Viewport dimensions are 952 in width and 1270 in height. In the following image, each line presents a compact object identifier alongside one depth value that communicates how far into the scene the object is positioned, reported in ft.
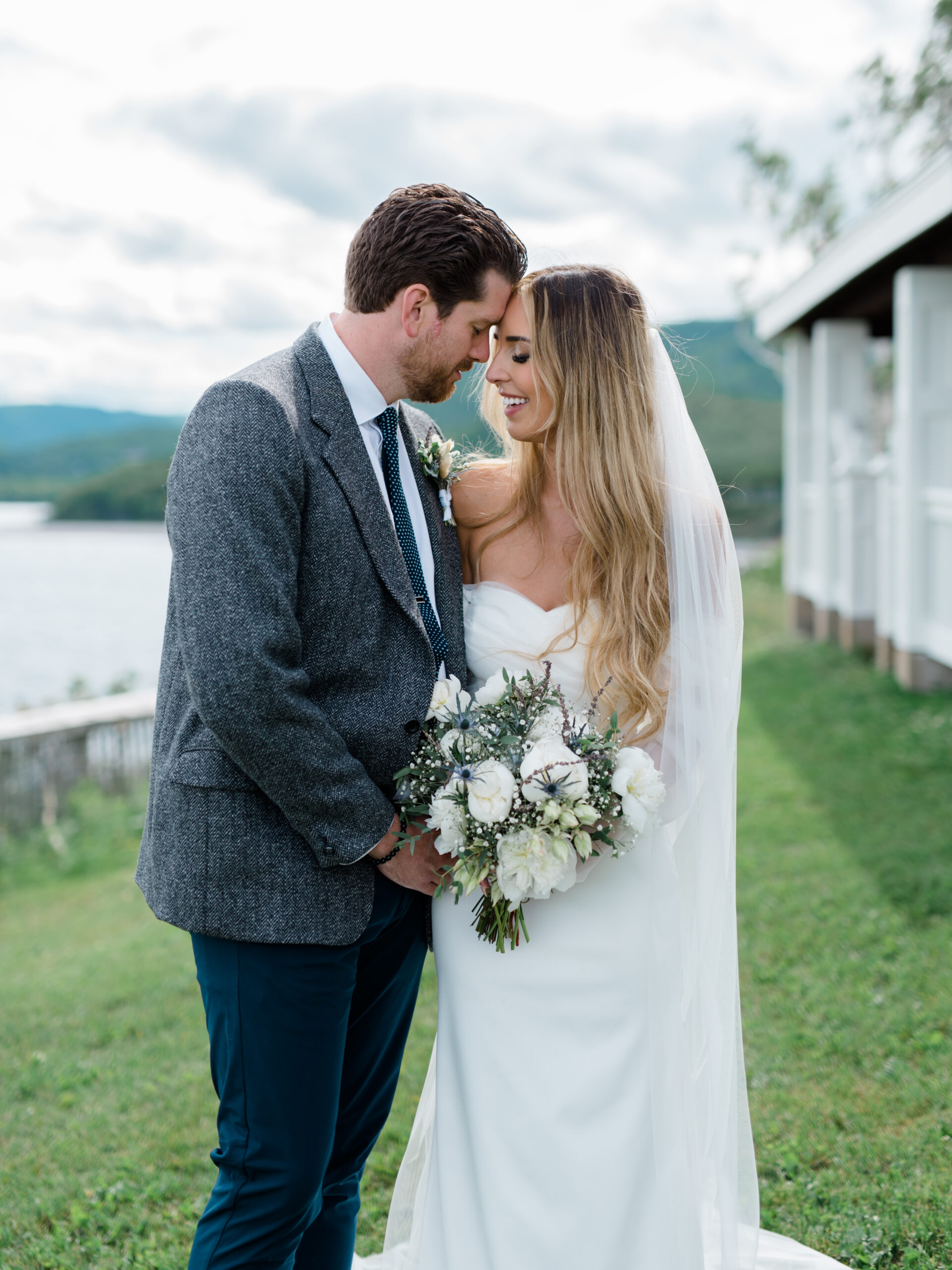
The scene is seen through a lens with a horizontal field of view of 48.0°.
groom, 6.32
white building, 28.58
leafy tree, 70.13
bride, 7.67
